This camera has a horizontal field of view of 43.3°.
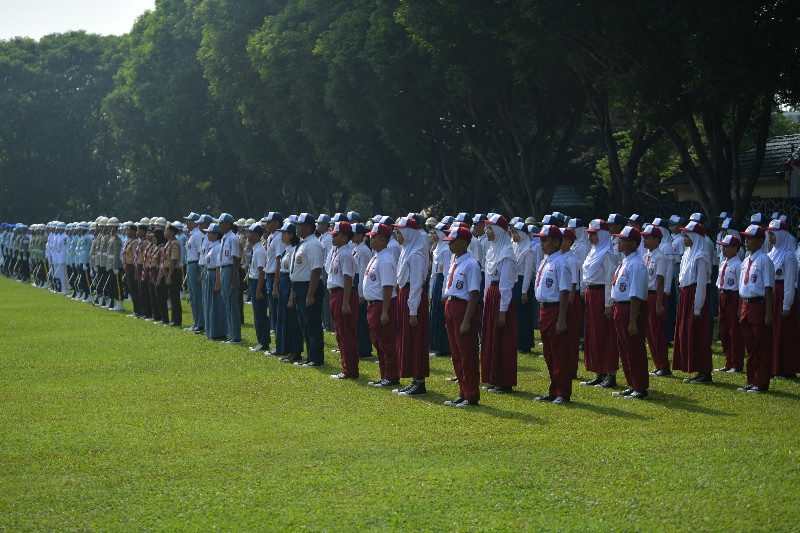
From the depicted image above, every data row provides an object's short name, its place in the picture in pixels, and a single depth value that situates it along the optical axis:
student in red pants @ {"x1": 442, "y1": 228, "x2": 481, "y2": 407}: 11.20
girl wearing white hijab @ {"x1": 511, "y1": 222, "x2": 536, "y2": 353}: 16.55
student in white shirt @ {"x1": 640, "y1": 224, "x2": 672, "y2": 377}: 13.33
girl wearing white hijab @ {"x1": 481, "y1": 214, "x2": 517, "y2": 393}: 12.25
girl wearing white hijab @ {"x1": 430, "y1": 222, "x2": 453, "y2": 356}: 16.69
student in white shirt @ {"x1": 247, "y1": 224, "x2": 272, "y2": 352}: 17.08
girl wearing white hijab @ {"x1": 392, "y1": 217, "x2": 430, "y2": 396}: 12.17
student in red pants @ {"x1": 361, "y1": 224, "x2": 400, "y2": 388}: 12.63
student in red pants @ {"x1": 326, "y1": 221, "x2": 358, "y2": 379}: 13.64
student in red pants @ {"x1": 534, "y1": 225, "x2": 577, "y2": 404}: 11.56
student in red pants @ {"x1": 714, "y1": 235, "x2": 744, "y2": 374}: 13.18
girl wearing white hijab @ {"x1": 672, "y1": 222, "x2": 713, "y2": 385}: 13.45
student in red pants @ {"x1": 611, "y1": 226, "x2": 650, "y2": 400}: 11.74
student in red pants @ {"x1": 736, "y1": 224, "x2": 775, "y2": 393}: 12.35
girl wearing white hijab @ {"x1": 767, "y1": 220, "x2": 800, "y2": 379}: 13.62
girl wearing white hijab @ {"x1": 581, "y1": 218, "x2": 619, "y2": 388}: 12.76
